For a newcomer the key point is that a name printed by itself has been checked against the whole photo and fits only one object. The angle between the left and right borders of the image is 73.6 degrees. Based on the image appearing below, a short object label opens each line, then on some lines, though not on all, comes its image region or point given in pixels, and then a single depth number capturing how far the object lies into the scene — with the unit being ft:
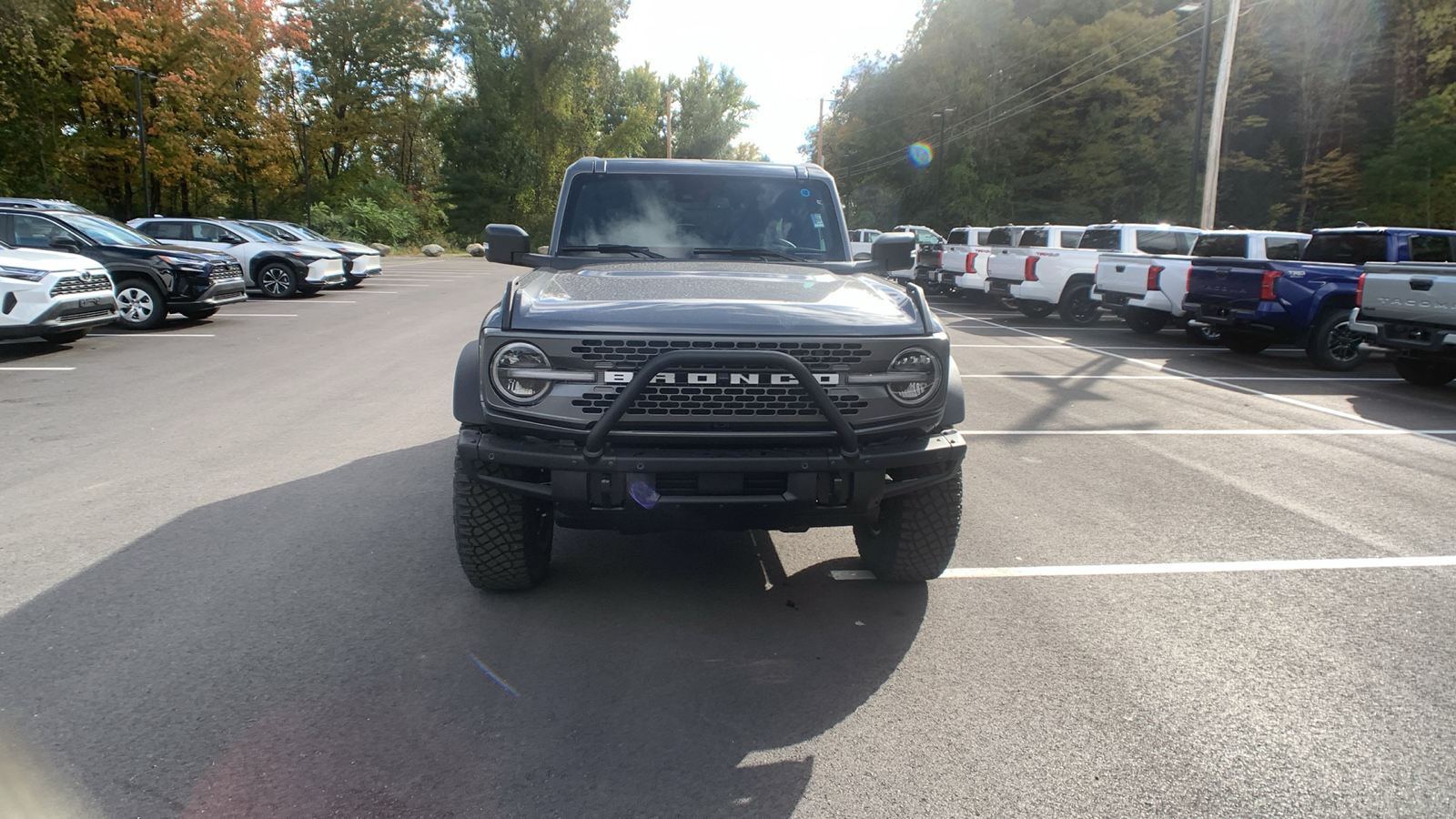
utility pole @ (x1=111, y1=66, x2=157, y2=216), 106.81
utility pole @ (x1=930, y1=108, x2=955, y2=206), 168.45
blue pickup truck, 41.11
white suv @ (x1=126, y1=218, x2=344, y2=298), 65.10
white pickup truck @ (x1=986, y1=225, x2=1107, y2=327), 59.47
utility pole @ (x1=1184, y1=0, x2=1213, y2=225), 75.92
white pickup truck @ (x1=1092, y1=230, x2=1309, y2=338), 46.19
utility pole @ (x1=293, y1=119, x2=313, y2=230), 159.74
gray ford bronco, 11.60
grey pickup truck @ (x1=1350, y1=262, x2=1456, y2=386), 33.06
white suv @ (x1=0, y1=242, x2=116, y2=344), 35.68
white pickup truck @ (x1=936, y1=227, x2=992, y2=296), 71.92
